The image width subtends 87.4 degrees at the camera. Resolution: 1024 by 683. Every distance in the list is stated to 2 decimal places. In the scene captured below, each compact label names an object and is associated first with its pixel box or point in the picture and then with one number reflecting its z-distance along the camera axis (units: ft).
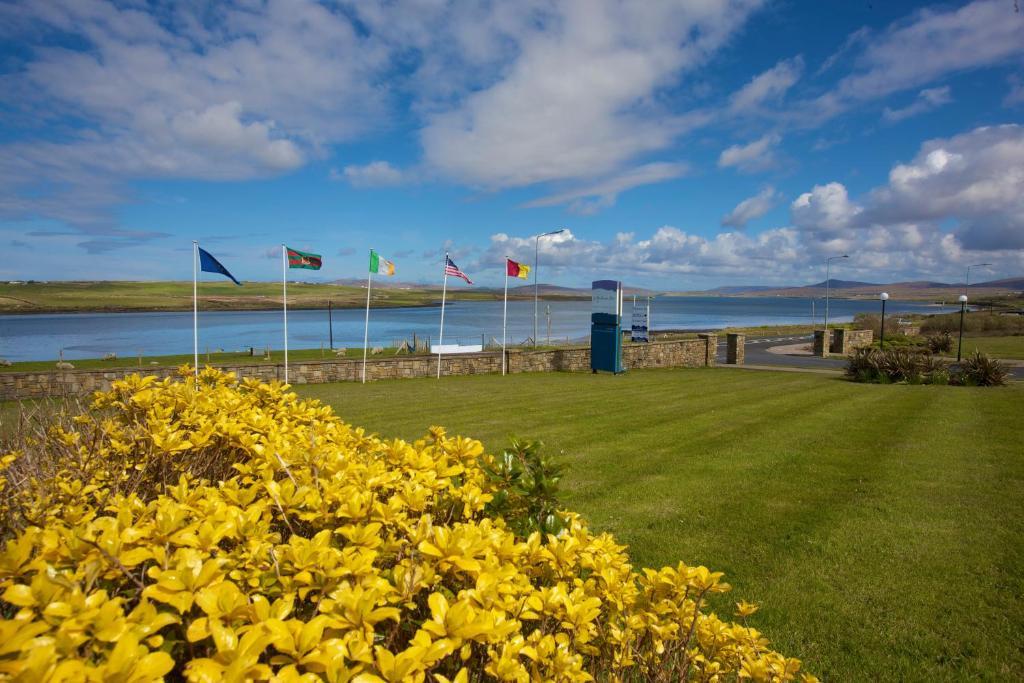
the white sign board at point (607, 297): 70.03
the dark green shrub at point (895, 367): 54.70
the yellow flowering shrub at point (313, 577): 3.62
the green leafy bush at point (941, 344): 94.07
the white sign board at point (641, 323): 74.69
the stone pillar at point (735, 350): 81.00
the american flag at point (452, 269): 67.87
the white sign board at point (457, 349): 79.56
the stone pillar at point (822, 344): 92.01
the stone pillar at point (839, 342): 98.43
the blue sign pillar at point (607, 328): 69.82
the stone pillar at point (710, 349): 79.41
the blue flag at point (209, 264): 51.11
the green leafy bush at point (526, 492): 8.09
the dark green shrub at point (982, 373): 51.44
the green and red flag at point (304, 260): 58.75
